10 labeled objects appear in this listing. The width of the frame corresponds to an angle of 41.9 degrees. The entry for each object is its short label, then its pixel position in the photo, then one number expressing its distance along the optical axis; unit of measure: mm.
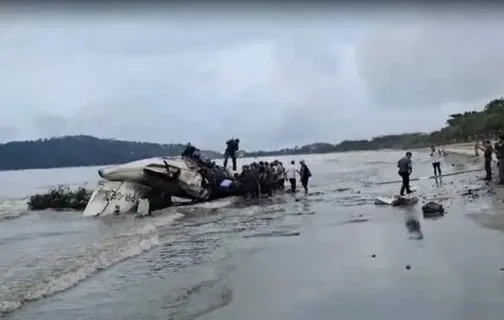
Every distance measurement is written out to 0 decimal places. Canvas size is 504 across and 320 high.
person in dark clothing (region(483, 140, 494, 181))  26422
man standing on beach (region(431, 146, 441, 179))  33500
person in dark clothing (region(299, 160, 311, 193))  31719
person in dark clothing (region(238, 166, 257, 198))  30547
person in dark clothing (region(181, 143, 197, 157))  30709
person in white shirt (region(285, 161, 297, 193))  32719
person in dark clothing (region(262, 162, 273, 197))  31191
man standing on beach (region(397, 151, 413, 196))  23547
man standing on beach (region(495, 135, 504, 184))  23594
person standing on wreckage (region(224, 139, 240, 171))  34969
